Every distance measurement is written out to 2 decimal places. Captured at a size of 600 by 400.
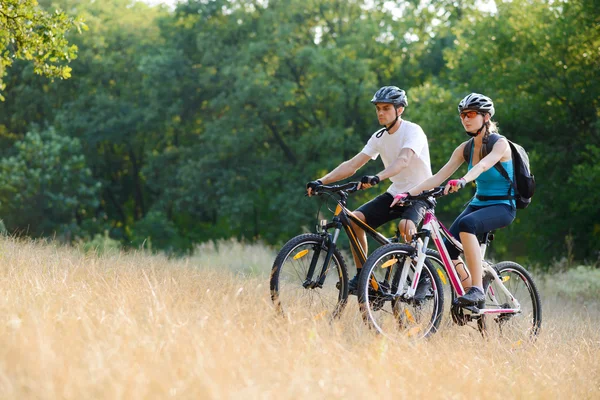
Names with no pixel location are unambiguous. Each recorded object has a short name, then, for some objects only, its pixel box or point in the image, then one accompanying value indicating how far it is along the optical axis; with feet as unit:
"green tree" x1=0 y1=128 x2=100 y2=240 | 224.74
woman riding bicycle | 40.45
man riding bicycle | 41.98
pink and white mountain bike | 38.52
